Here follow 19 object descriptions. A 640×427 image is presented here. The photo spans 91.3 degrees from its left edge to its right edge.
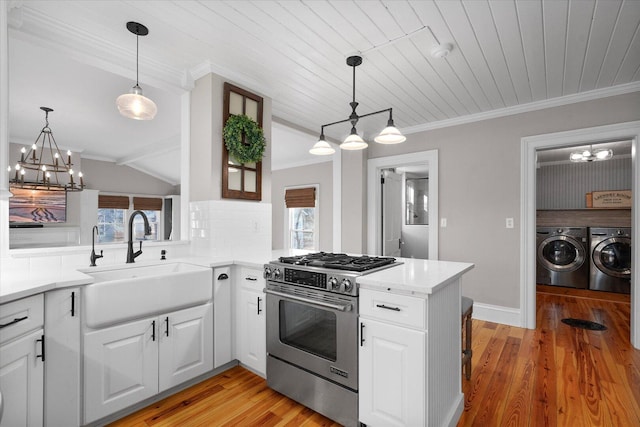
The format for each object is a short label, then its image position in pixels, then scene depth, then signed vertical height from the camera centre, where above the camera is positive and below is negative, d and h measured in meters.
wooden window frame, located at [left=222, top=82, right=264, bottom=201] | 2.63 +0.42
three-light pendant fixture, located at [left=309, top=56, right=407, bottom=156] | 2.18 +0.55
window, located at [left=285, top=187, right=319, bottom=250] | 5.95 -0.09
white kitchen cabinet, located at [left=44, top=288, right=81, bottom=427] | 1.50 -0.72
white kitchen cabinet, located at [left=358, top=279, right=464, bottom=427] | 1.46 -0.72
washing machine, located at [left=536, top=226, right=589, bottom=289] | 4.78 -0.66
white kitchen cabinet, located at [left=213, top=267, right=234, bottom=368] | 2.23 -0.76
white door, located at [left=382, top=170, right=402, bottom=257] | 4.62 +0.02
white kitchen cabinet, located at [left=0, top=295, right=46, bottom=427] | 1.32 -0.66
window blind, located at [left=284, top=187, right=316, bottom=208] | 5.91 +0.32
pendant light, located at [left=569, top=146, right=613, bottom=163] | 4.50 +0.88
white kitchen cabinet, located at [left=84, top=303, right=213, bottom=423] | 1.66 -0.86
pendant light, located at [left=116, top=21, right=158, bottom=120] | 1.98 +0.71
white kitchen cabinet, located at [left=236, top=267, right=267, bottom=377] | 2.19 -0.77
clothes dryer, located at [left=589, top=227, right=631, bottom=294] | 4.50 -0.65
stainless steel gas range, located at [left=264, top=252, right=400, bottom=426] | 1.70 -0.70
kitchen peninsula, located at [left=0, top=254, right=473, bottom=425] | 1.45 -0.63
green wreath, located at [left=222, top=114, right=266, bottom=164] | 2.61 +0.65
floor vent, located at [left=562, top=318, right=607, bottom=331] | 3.33 -1.21
